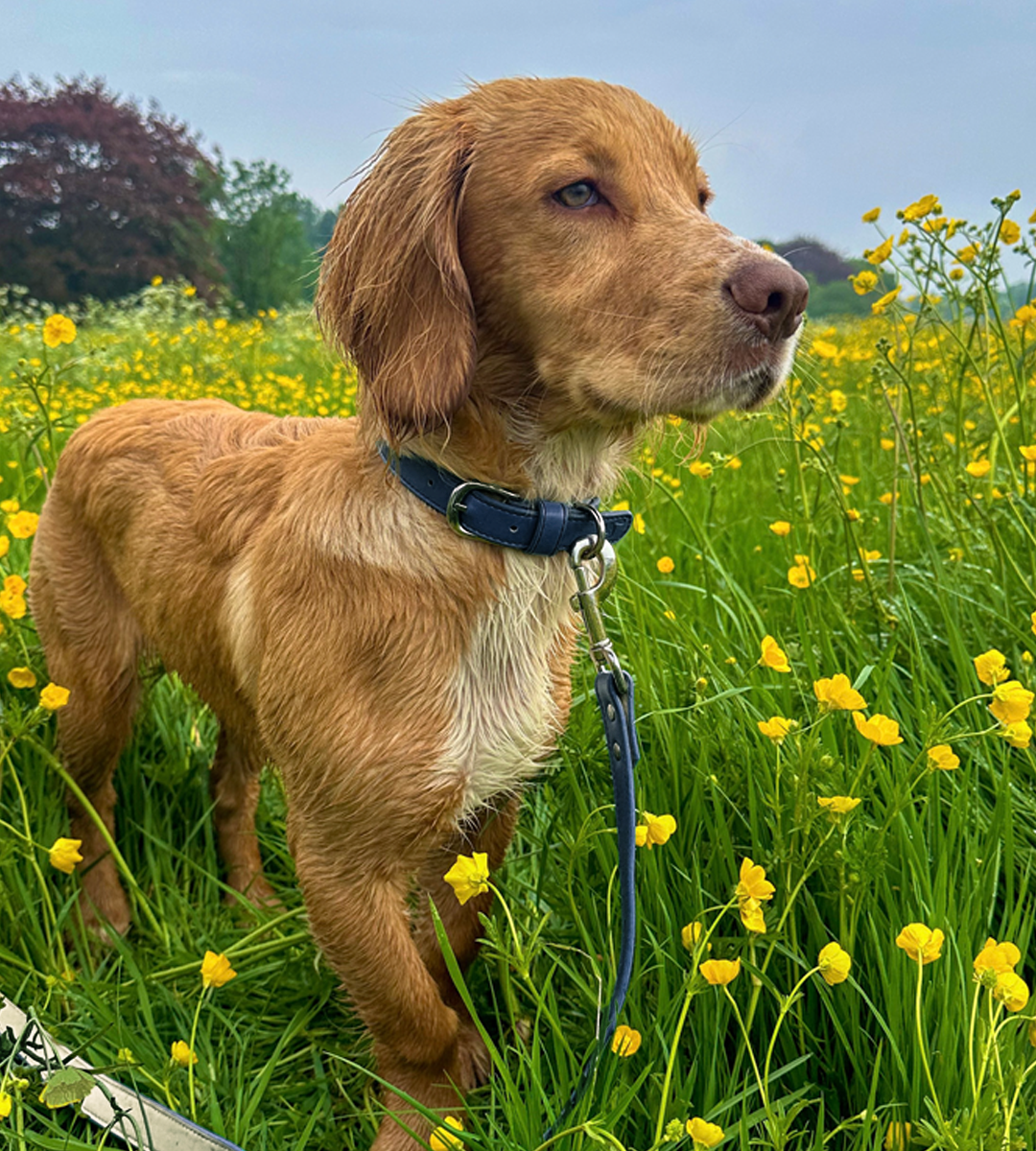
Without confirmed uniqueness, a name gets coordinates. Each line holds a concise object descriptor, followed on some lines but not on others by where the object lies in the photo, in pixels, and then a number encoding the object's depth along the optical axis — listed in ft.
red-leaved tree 67.14
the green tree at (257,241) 78.96
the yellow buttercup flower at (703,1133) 1.18
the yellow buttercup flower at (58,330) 2.35
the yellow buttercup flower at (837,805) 1.32
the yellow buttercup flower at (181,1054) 1.45
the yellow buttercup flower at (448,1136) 1.36
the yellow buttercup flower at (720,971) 1.28
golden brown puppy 1.52
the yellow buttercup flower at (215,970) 1.55
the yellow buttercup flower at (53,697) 1.75
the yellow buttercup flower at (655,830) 1.40
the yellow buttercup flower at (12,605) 1.97
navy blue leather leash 1.44
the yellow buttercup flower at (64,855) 1.72
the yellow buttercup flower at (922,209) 2.17
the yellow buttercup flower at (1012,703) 1.35
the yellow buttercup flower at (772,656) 1.59
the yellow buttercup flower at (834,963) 1.27
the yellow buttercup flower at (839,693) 1.40
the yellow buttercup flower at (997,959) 1.21
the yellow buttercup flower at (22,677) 2.05
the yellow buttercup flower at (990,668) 1.45
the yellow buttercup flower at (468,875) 1.26
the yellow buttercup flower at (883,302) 2.12
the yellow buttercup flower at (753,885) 1.33
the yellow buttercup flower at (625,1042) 1.40
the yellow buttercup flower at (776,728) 1.41
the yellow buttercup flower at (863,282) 2.28
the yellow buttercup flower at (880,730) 1.35
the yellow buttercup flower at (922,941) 1.26
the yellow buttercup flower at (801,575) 2.10
